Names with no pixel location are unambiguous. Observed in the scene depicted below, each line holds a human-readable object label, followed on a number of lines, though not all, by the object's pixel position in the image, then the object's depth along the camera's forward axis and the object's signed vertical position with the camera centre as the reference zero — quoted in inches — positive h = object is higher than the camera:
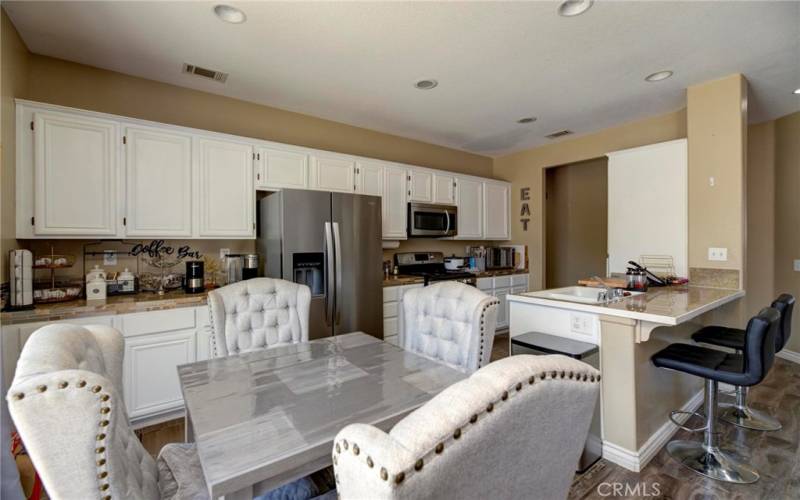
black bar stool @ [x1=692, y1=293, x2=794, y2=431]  86.1 -25.3
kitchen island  76.6 -23.3
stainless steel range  165.2 -9.5
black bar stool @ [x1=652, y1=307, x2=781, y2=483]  68.2 -25.5
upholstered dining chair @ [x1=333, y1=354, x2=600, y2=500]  19.3 -11.6
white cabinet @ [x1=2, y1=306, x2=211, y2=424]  92.8 -28.0
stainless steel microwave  167.3 +13.9
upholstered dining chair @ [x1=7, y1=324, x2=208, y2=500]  24.8 -12.6
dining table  35.2 -20.3
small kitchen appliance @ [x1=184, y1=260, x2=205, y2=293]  110.3 -8.5
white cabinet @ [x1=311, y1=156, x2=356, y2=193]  136.6 +30.1
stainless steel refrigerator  115.8 -0.9
